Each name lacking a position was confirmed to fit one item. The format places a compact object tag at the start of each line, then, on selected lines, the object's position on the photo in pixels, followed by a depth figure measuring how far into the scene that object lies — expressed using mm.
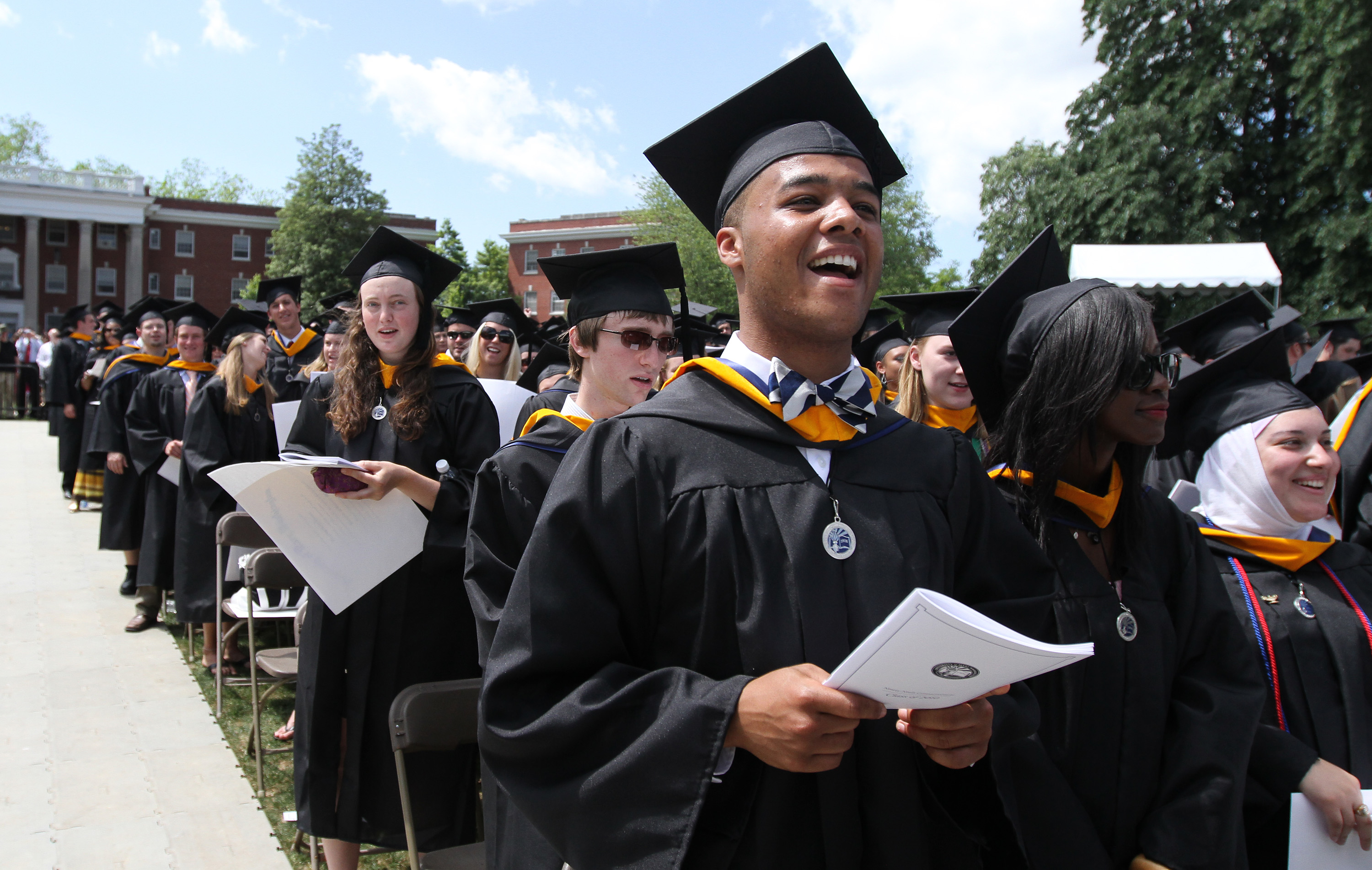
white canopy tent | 11602
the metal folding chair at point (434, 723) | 2668
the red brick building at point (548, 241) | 57969
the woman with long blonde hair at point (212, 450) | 5816
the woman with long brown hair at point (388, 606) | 3184
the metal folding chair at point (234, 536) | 4766
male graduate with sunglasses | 2201
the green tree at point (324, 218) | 45156
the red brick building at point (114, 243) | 51781
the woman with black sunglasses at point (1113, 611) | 1840
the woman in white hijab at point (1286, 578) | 2264
